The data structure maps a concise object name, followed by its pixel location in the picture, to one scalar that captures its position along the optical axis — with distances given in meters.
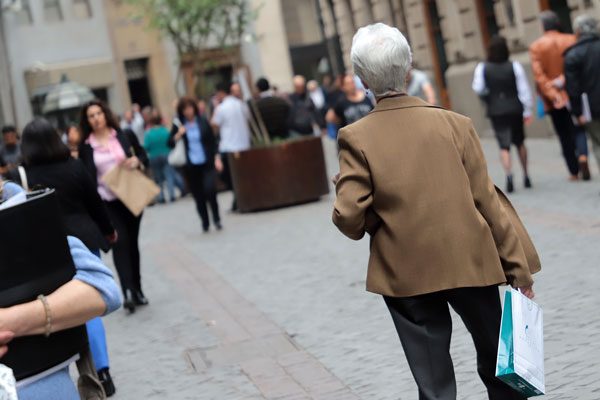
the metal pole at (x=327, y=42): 36.75
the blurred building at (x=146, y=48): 30.34
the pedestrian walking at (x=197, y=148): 13.40
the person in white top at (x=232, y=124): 15.74
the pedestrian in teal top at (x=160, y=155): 21.22
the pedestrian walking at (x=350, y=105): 13.34
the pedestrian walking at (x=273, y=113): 15.80
